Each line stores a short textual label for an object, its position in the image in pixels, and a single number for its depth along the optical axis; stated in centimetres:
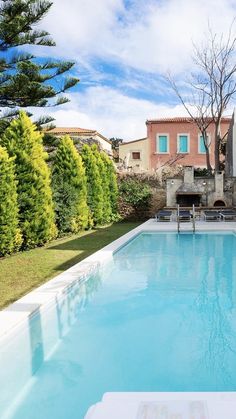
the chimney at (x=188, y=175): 1792
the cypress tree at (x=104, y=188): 1622
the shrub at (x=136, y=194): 1847
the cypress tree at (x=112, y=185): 1762
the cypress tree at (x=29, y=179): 926
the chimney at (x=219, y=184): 1761
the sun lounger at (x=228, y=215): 1469
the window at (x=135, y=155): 2967
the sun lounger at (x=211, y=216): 1504
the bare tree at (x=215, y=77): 2031
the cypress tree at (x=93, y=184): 1495
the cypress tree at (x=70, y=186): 1177
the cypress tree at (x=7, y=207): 809
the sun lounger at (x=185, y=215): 1446
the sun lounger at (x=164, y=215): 1505
